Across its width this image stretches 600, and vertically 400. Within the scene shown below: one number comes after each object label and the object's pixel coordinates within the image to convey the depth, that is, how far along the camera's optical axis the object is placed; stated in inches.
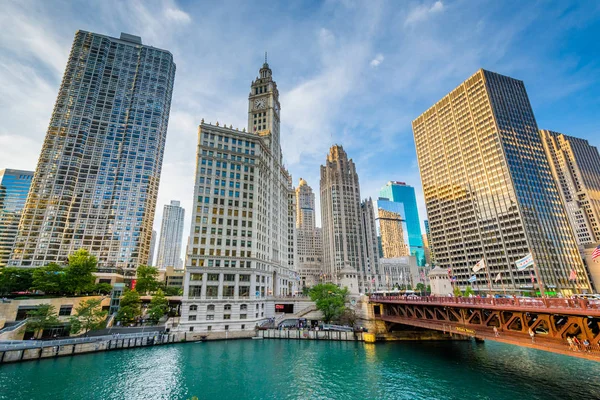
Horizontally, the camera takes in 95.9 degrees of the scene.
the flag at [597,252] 1351.5
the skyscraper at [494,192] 4825.3
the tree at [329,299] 2832.2
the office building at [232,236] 2682.1
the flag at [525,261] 1537.6
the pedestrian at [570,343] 1013.3
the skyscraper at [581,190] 6683.1
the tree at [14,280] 2886.3
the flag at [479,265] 1685.5
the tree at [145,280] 3564.7
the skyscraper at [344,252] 7514.8
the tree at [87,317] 2263.5
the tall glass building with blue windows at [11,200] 5536.4
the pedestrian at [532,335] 1151.7
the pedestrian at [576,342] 1015.8
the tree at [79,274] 2736.2
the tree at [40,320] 2121.1
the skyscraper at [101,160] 4987.7
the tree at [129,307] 2763.3
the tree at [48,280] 2640.3
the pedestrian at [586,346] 983.4
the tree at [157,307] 2805.1
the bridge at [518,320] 1009.5
